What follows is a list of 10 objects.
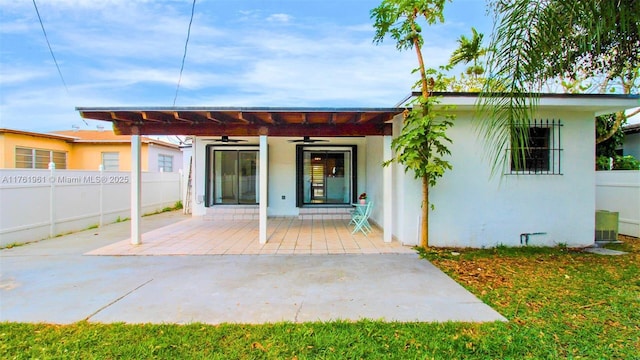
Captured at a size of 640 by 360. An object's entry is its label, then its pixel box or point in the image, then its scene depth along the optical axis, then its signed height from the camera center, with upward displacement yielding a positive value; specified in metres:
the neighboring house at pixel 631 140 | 11.43 +1.44
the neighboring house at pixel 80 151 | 12.35 +1.22
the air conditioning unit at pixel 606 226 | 7.14 -1.08
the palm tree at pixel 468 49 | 7.37 +3.11
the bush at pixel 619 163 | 10.11 +0.51
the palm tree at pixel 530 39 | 2.66 +1.26
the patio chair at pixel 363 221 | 7.84 -1.14
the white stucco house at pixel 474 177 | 6.48 +0.03
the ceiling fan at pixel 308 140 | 10.17 +1.24
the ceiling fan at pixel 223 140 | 10.48 +1.27
